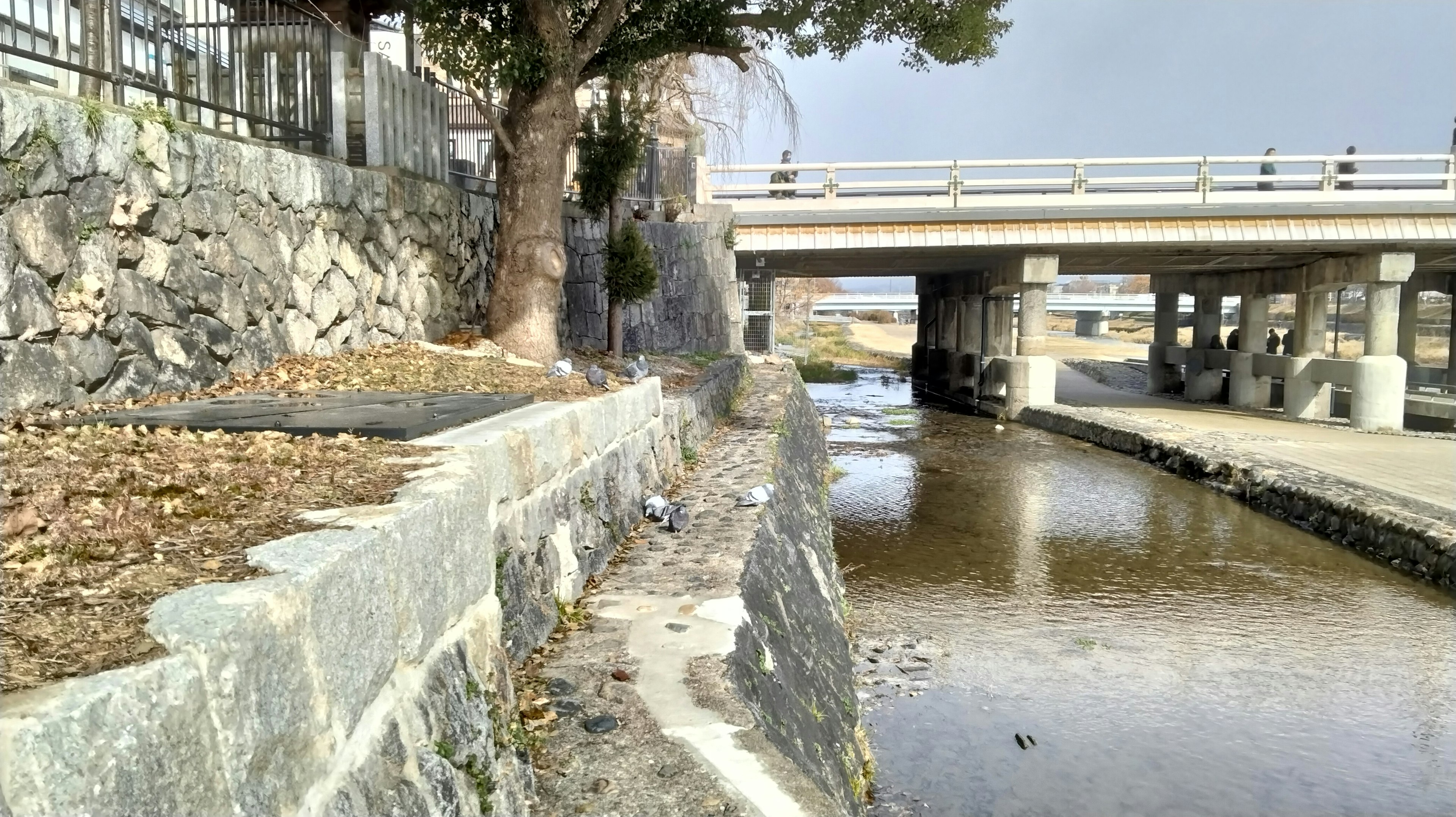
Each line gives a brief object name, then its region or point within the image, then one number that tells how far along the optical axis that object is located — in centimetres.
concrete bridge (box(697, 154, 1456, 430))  2166
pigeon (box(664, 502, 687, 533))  707
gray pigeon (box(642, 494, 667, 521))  735
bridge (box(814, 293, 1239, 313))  7262
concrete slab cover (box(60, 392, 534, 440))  434
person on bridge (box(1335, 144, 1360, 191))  2238
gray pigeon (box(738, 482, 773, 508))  785
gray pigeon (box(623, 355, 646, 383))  917
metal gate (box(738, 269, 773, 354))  2658
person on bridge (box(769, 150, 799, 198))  2366
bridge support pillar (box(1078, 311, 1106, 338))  8419
